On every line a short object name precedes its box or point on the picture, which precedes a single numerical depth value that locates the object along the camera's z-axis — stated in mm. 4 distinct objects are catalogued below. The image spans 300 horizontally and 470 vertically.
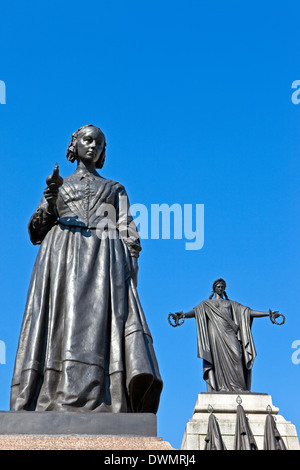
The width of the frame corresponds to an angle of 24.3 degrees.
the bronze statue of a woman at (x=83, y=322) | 7191
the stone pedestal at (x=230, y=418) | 17141
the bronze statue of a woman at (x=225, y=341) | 19172
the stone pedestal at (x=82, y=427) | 6395
